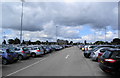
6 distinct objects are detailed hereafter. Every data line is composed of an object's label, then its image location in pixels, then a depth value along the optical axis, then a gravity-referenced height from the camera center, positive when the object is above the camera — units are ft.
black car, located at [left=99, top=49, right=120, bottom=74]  13.83 -4.07
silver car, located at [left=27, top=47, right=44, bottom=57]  41.33 -6.36
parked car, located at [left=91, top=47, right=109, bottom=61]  27.11 -5.09
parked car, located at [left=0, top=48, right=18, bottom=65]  25.55 -5.45
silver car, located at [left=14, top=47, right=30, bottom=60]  32.72 -5.52
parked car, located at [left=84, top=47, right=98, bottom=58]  37.30 -7.02
